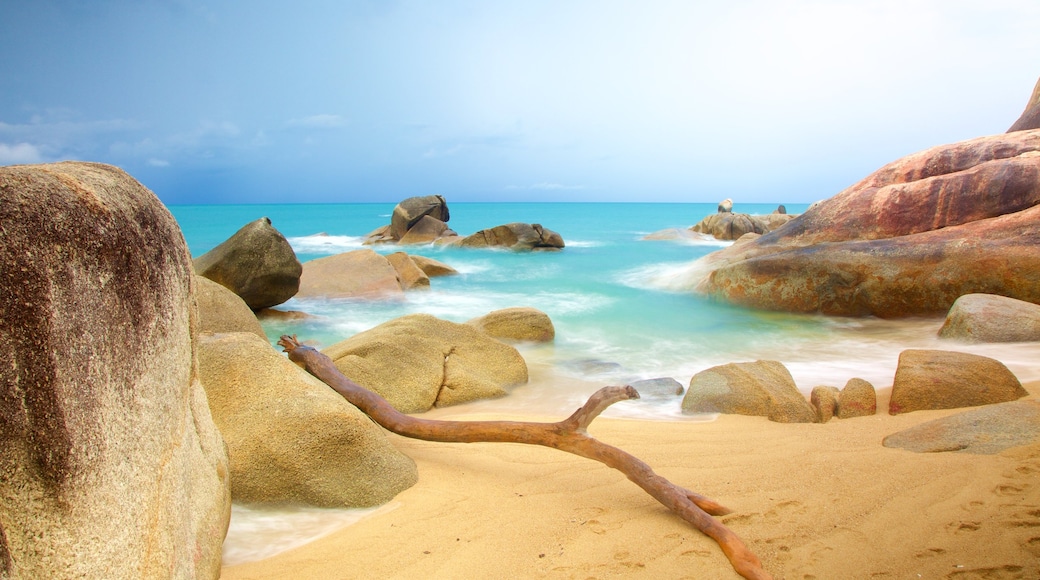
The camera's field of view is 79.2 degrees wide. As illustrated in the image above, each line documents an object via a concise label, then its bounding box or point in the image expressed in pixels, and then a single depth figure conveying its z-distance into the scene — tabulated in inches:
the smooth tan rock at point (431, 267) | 603.2
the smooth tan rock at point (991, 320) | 247.1
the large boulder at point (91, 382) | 55.8
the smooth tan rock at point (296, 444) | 120.7
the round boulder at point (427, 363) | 199.3
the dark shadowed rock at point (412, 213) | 1039.6
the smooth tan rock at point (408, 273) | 510.9
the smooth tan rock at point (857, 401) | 177.2
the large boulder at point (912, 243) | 331.0
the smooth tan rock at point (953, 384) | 170.6
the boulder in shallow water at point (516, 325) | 309.1
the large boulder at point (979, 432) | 132.6
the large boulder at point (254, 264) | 343.6
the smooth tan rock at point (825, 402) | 176.2
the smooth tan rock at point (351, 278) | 449.4
